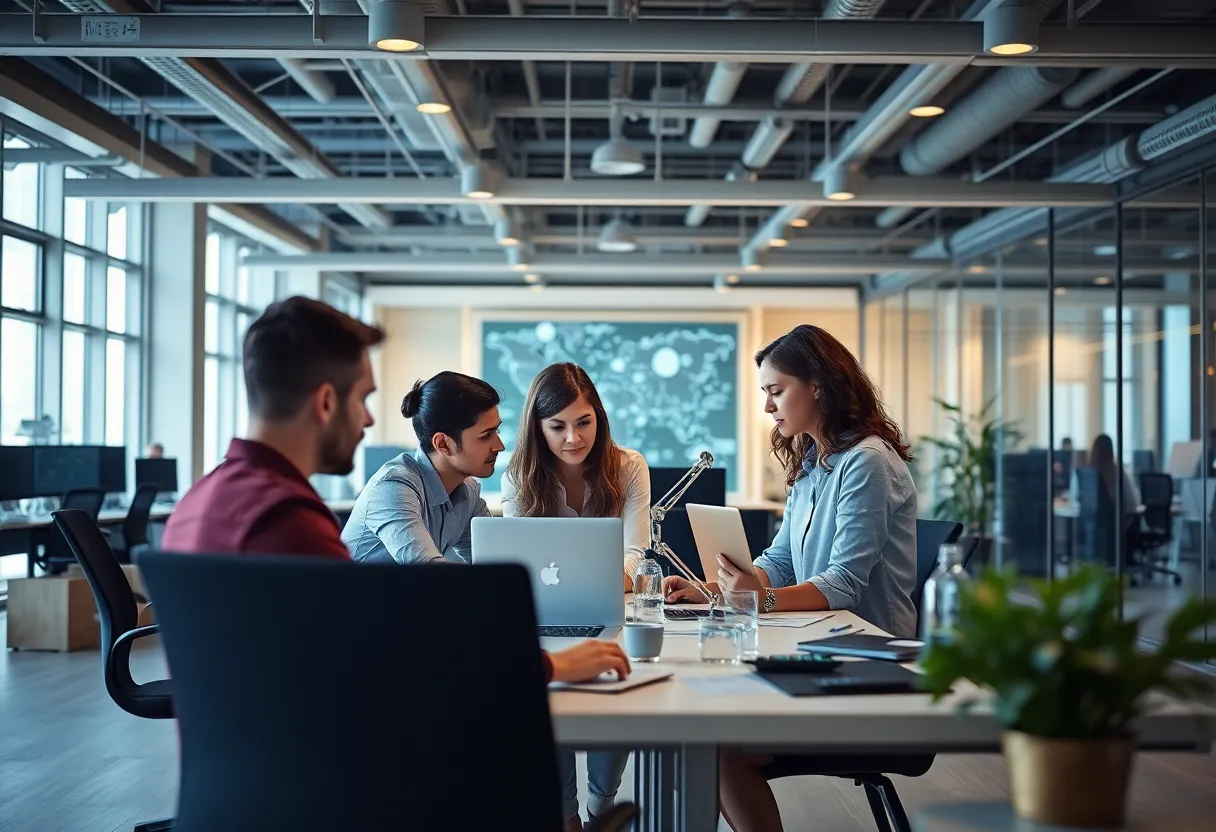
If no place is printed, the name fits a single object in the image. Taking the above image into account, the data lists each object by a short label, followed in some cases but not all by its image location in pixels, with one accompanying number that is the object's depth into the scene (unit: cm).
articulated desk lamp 300
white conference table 173
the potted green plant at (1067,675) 136
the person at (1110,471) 805
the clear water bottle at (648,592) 270
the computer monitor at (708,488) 545
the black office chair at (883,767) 256
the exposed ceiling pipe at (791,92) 543
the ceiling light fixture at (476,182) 768
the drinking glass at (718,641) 223
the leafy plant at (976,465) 1077
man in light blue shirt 318
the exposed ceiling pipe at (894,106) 588
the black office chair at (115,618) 324
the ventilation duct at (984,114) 666
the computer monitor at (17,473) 806
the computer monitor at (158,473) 995
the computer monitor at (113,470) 927
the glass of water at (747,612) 232
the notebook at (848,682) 190
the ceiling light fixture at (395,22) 479
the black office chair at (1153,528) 746
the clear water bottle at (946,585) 207
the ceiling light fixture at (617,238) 1066
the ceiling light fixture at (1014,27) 480
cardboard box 724
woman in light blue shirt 304
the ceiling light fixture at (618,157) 753
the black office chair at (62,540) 835
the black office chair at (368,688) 137
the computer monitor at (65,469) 848
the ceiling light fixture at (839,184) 772
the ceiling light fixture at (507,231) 1034
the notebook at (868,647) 223
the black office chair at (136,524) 885
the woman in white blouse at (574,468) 358
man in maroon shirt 172
